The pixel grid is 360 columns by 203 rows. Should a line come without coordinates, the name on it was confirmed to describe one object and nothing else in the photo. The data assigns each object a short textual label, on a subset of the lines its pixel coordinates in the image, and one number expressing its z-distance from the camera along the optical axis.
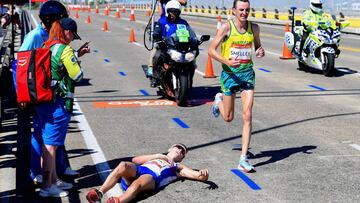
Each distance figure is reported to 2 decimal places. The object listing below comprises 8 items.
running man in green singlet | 7.47
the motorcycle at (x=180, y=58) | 11.58
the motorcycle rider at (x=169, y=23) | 11.58
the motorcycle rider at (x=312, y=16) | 15.62
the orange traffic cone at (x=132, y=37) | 28.97
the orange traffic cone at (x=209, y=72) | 16.14
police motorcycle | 15.64
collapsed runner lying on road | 6.01
